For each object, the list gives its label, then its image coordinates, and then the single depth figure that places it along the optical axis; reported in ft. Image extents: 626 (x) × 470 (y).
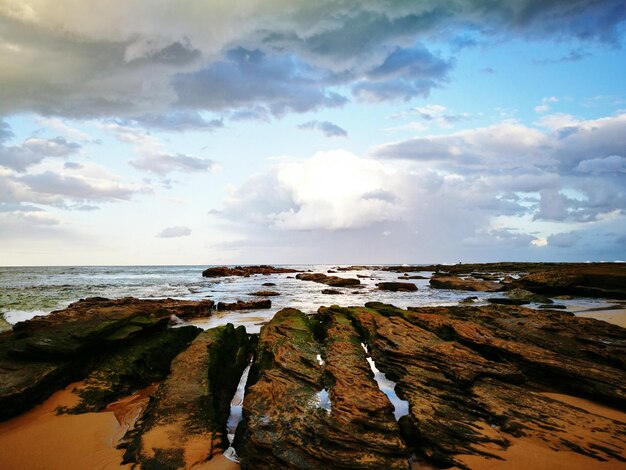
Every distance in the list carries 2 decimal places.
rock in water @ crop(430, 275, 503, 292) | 101.30
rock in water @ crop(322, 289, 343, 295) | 92.07
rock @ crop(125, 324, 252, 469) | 14.55
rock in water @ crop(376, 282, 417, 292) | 105.91
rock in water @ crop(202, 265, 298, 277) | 206.13
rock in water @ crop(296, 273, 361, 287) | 122.11
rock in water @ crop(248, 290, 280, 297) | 86.03
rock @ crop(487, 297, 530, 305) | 65.87
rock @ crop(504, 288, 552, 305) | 69.83
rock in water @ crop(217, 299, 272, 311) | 62.34
